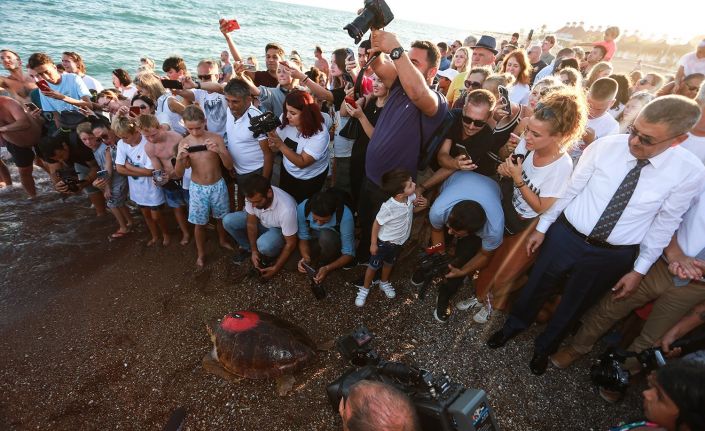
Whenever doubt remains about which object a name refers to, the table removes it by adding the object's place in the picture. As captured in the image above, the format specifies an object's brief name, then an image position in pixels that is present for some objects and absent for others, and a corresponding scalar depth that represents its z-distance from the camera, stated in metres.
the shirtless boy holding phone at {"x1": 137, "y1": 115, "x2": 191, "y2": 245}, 3.42
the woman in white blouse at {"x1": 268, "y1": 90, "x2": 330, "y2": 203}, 3.15
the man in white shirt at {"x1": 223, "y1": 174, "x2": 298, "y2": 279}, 3.13
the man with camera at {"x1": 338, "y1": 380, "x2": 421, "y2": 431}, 1.38
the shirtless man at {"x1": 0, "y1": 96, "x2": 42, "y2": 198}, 4.29
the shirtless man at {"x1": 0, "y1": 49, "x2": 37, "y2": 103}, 4.84
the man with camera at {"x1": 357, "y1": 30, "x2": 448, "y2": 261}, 2.37
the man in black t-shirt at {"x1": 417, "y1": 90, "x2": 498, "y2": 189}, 2.65
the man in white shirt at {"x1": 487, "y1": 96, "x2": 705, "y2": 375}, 1.89
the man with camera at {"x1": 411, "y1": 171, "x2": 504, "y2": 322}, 2.50
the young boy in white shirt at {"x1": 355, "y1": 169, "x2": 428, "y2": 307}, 2.69
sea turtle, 2.50
